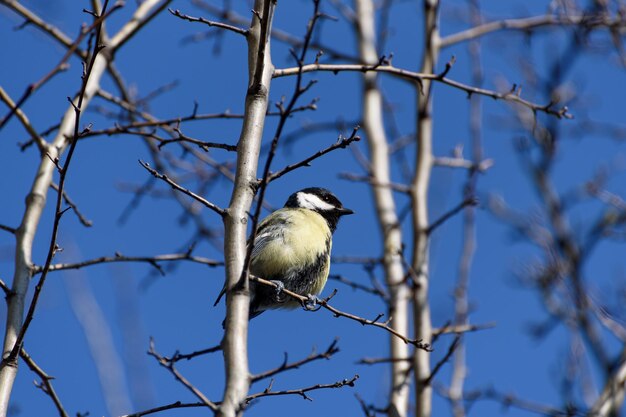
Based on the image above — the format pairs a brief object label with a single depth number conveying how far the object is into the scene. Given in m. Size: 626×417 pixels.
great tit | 9.78
